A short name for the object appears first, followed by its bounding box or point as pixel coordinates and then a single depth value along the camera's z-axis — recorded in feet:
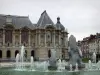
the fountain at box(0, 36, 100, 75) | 52.73
